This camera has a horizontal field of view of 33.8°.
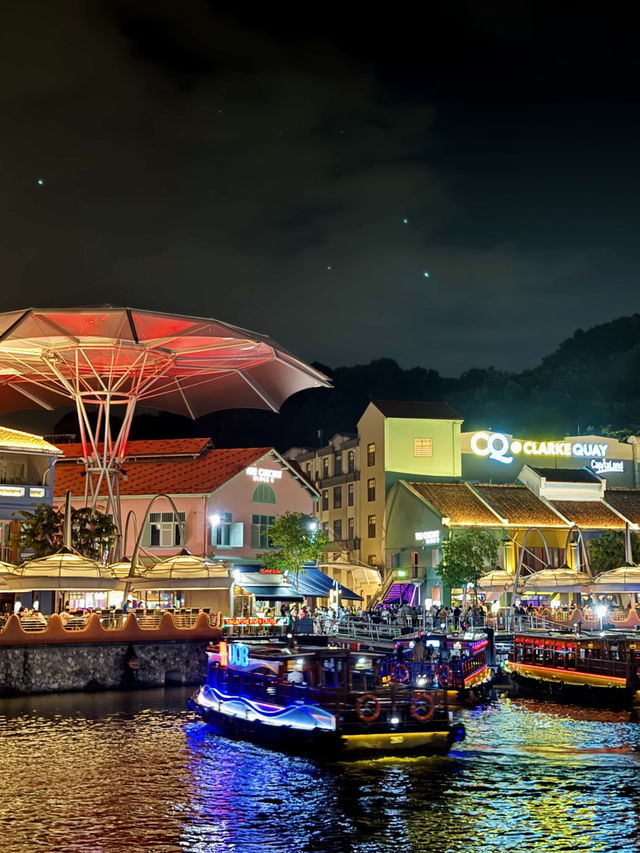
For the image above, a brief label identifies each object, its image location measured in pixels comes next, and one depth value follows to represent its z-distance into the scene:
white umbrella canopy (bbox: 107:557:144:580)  47.46
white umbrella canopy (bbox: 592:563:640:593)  52.94
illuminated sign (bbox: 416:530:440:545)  73.62
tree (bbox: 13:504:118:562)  52.69
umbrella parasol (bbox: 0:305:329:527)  48.56
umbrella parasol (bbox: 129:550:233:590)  46.75
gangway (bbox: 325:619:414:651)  47.41
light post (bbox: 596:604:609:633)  56.85
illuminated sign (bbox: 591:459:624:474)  86.19
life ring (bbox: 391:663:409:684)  36.84
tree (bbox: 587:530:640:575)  69.75
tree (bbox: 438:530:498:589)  66.69
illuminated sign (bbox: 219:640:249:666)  33.41
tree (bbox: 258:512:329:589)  64.44
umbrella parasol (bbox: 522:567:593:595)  55.94
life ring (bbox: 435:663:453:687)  37.64
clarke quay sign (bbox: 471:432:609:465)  84.00
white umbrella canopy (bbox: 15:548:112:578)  43.75
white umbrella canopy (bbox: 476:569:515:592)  61.15
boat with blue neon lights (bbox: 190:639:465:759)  28.11
